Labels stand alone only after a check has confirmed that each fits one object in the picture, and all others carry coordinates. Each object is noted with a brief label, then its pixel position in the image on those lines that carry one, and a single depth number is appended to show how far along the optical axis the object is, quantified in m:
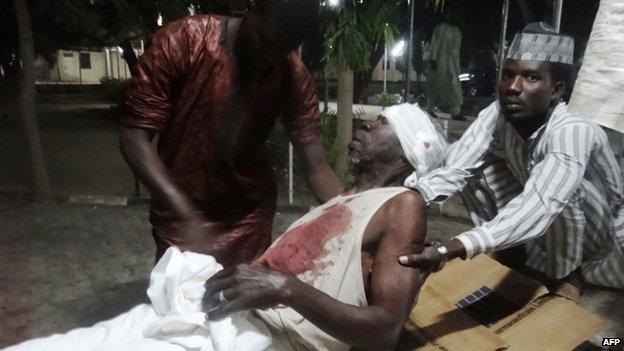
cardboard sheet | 1.90
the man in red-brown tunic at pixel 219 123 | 2.00
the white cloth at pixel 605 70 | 1.98
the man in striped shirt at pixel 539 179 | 2.19
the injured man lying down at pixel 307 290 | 1.60
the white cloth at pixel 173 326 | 1.63
